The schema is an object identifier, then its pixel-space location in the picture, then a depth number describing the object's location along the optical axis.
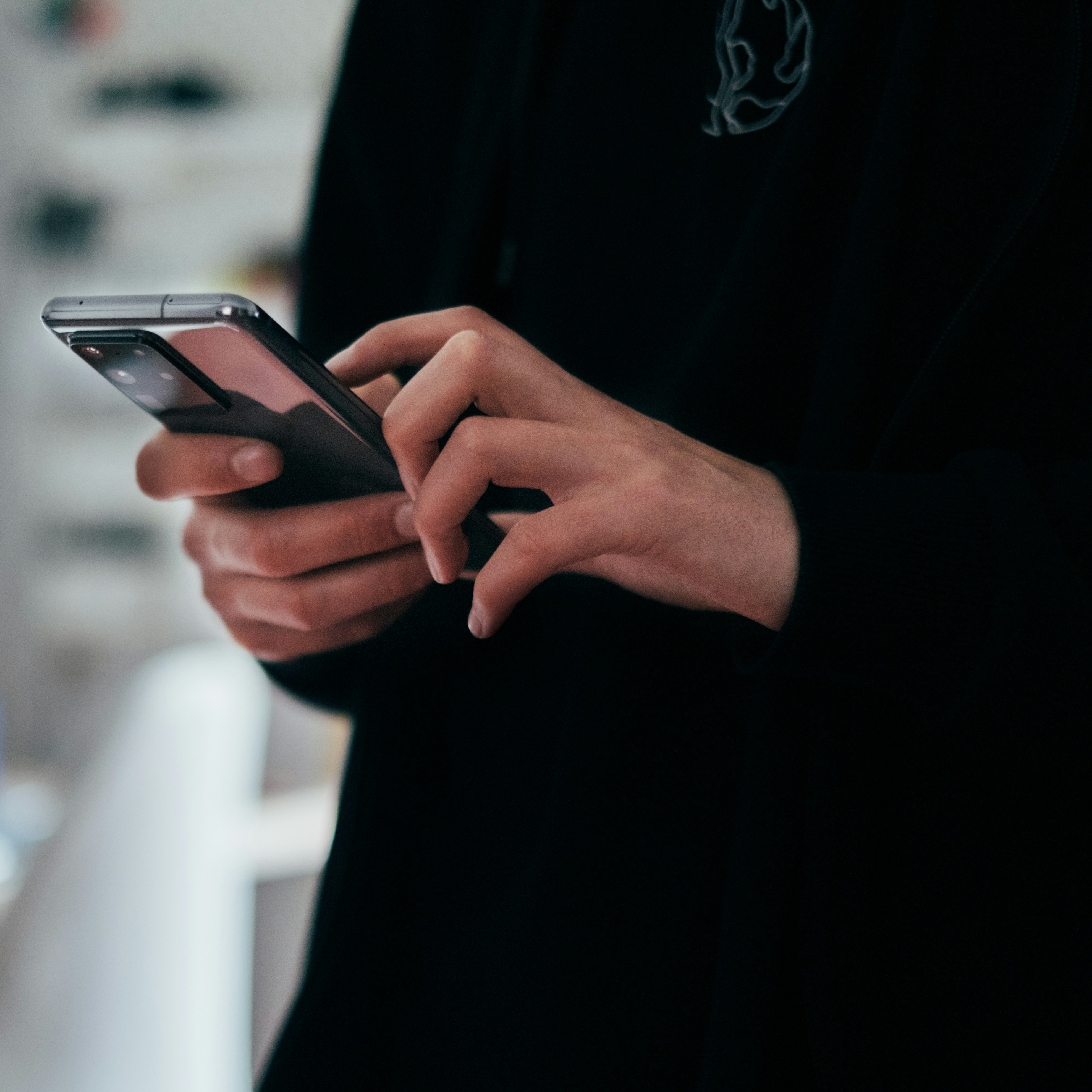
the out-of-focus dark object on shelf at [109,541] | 2.63
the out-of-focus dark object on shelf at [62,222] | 2.47
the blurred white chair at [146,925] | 0.97
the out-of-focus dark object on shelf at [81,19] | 2.38
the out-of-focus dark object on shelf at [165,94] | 2.45
